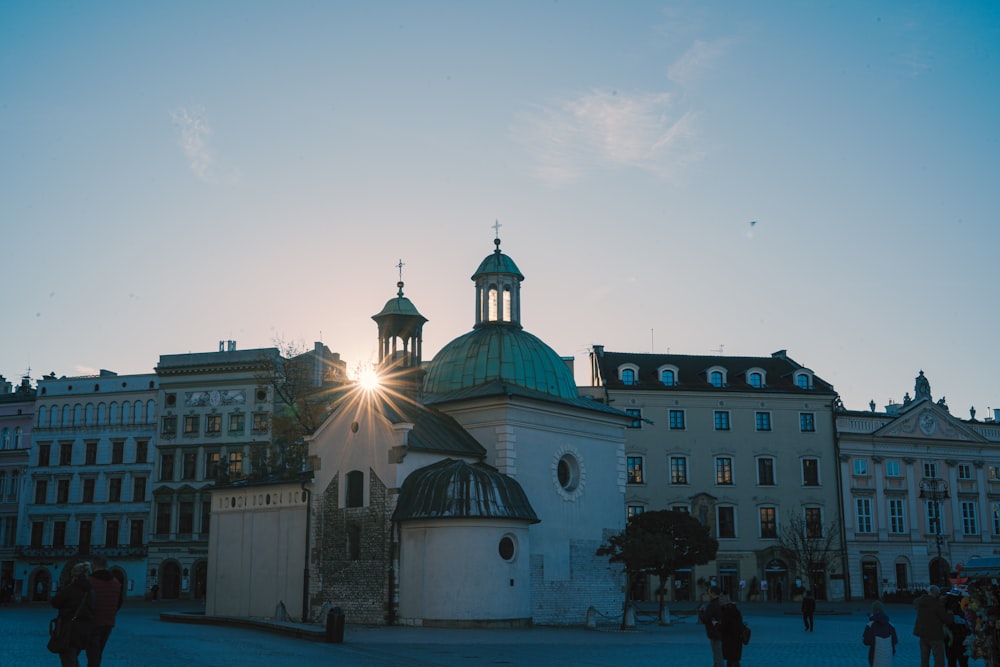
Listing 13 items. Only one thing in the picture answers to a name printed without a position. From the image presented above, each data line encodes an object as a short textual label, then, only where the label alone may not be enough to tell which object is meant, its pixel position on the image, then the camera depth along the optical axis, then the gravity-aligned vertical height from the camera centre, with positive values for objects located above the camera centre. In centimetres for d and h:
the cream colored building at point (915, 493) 6210 +330
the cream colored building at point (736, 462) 6019 +506
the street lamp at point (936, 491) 6025 +337
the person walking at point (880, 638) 1692 -158
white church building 3159 +160
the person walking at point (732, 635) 1622 -146
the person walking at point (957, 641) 1772 -170
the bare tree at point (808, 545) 5919 +1
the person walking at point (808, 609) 3225 -206
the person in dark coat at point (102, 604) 1402 -85
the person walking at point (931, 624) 1688 -134
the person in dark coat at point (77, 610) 1350 -88
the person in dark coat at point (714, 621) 1658 -126
